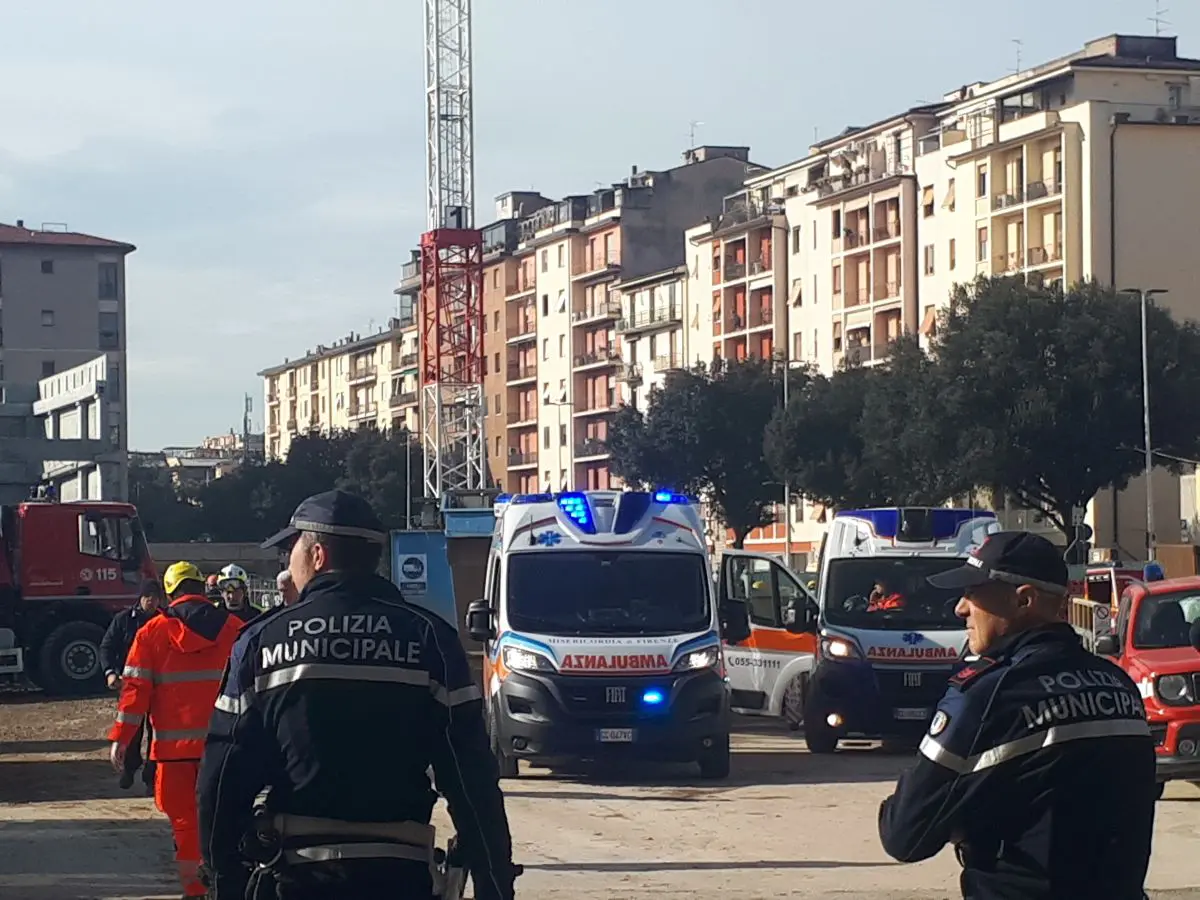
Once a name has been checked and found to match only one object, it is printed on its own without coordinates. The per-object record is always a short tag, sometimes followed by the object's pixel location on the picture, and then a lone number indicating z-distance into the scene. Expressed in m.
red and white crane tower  92.00
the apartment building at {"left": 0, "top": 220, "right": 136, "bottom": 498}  114.19
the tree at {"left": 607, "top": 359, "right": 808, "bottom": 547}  81.56
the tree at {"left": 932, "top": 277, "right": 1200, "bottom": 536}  61.88
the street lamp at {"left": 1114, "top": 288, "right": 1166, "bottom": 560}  60.19
